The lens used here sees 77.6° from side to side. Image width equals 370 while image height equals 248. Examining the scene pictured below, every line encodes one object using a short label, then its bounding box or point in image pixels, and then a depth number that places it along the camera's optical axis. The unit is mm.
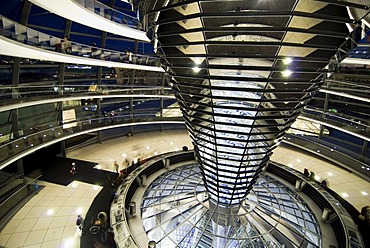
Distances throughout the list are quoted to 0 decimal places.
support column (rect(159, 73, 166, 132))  23734
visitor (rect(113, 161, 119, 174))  14458
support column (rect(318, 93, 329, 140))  19630
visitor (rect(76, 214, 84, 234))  9914
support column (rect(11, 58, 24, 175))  12039
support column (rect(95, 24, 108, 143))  18384
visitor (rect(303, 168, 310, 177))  14824
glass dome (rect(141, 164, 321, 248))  9086
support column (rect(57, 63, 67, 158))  15133
